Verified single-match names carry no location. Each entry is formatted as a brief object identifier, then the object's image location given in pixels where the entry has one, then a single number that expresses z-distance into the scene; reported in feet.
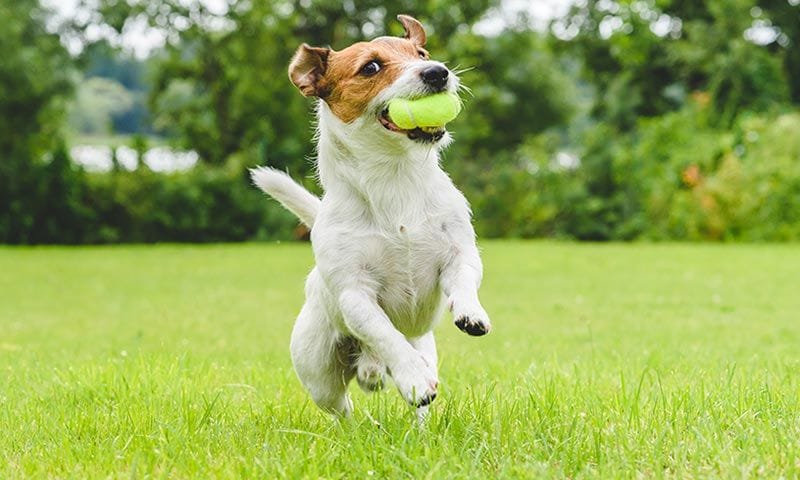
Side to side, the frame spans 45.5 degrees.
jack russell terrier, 12.16
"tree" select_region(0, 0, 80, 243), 73.41
